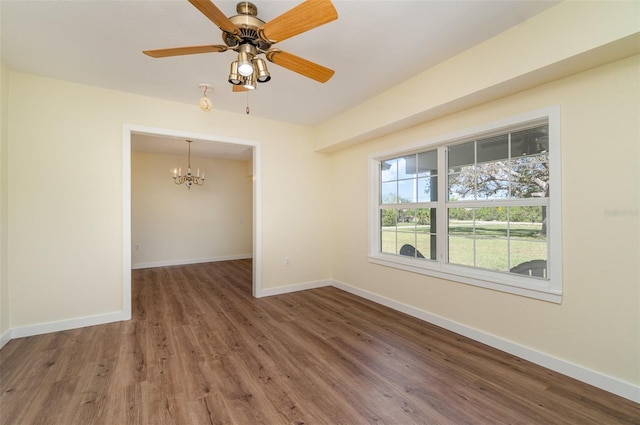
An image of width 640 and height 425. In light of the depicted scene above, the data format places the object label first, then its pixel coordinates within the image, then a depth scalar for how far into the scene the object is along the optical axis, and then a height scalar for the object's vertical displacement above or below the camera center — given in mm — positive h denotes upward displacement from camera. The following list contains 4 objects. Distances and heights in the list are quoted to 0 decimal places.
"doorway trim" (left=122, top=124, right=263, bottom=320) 3205 +256
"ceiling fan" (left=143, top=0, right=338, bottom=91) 1433 +1077
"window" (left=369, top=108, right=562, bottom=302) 2256 +67
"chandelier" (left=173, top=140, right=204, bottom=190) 6055 +834
